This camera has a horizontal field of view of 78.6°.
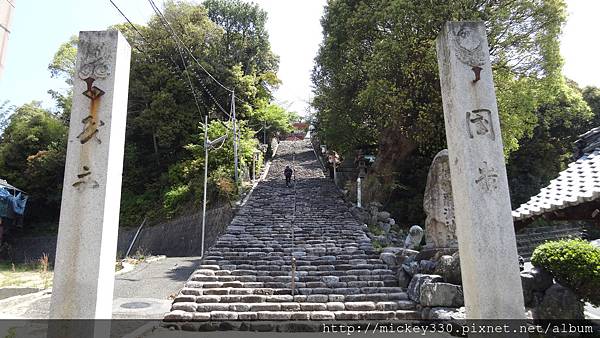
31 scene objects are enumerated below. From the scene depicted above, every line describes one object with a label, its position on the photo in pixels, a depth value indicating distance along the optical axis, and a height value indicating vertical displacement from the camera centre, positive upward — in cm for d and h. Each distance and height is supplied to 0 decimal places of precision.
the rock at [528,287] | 625 -91
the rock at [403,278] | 921 -108
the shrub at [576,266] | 559 -52
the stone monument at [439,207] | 921 +70
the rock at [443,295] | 751 -123
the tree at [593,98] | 2361 +870
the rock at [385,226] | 1480 +38
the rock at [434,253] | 867 -43
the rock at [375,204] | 1636 +140
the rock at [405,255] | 976 -55
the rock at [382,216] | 1562 +82
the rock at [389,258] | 1044 -66
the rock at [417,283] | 802 -108
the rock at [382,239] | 1287 -12
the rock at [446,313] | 694 -151
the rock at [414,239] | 1110 -12
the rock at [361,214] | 1524 +91
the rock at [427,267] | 851 -74
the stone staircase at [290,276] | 809 -105
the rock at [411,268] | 901 -81
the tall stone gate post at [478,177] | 421 +69
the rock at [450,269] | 779 -73
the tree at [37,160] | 2409 +534
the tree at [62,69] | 3120 +1466
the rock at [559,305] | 576 -114
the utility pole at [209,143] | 1691 +437
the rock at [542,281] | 627 -81
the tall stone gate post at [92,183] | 424 +69
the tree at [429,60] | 1369 +669
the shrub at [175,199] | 2086 +224
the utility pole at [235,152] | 1959 +455
